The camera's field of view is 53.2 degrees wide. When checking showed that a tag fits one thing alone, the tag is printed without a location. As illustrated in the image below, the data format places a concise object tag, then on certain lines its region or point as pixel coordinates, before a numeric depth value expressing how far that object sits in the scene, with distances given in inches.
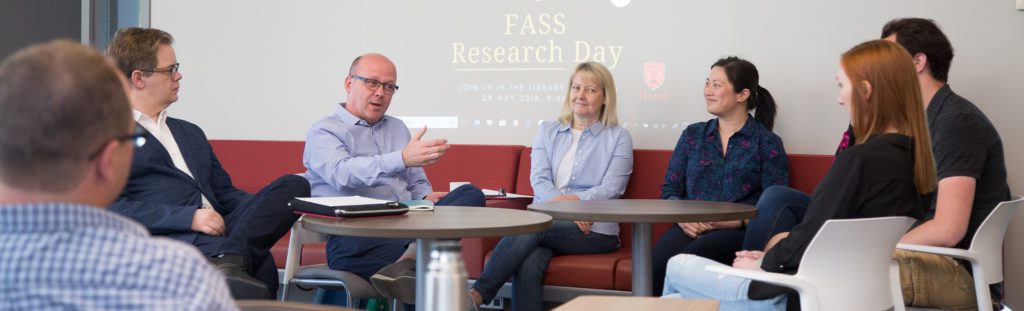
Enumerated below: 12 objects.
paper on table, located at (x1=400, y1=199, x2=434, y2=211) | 123.2
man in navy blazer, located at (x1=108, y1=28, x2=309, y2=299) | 121.8
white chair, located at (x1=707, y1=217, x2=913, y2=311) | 91.8
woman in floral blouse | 166.7
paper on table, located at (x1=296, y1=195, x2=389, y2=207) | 115.6
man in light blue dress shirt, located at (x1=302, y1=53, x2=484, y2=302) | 139.5
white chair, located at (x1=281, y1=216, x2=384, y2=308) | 134.0
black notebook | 111.4
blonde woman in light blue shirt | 176.6
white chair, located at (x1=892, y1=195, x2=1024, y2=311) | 112.5
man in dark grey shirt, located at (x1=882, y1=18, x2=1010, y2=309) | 110.8
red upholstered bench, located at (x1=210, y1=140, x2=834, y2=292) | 157.8
